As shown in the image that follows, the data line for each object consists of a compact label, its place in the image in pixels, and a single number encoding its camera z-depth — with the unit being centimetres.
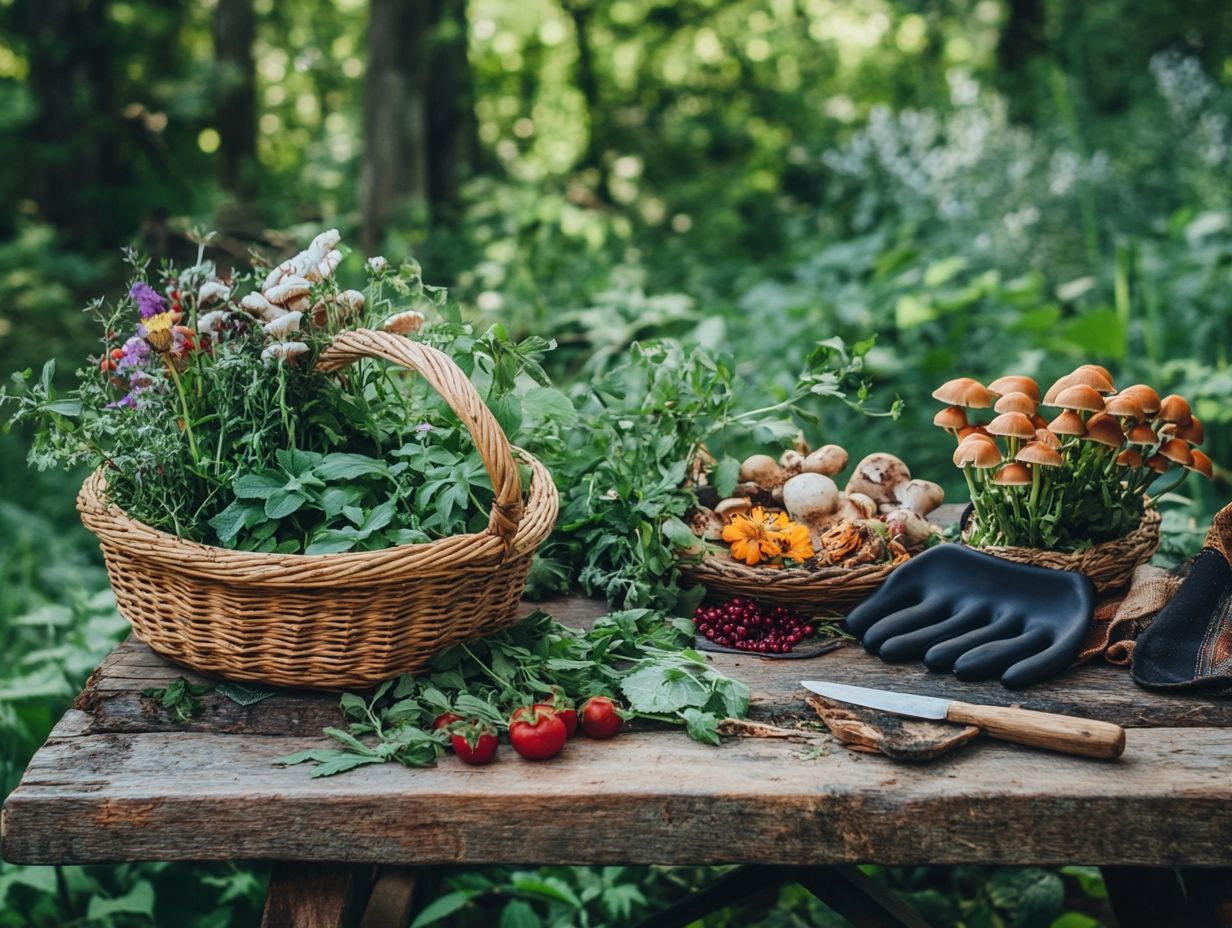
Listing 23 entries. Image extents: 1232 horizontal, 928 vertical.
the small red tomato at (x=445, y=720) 144
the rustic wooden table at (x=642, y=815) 129
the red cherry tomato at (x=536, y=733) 137
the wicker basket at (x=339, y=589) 139
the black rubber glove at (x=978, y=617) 159
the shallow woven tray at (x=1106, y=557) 175
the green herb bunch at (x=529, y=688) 140
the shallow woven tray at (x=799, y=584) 176
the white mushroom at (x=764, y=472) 202
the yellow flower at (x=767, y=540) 182
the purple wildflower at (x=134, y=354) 161
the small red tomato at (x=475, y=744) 135
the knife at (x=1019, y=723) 135
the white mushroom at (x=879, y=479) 201
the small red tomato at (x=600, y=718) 144
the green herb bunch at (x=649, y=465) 185
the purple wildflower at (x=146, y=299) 158
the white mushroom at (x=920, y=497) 198
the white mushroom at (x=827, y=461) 198
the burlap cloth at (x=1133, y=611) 166
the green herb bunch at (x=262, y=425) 154
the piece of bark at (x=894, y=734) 137
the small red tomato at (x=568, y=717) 144
